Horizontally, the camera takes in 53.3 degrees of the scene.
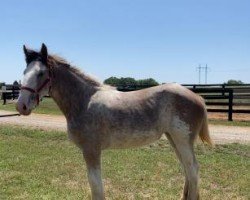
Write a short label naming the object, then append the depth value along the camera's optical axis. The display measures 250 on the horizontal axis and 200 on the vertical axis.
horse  3.08
